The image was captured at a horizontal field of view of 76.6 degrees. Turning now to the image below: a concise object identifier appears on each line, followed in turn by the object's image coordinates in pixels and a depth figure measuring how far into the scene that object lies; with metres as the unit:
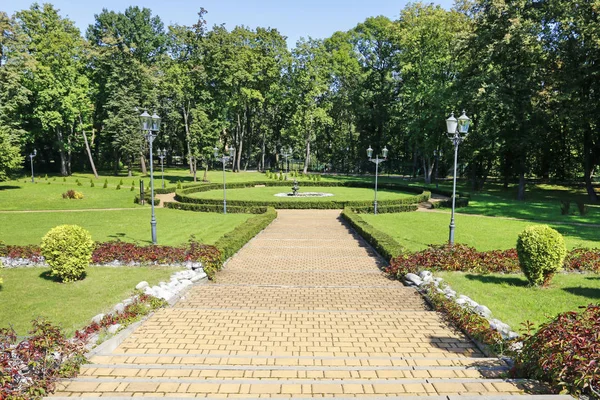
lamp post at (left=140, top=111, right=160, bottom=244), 13.95
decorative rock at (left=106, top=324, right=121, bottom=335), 6.68
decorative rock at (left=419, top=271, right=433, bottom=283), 10.10
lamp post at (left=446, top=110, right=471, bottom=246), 13.61
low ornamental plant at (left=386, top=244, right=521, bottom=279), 11.03
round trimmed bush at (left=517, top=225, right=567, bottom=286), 9.34
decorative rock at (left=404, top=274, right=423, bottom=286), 10.26
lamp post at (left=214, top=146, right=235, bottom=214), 24.67
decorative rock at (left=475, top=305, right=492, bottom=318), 7.31
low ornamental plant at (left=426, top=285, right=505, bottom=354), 6.08
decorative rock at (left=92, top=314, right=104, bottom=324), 7.04
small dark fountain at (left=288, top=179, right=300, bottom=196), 33.07
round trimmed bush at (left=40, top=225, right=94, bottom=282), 9.84
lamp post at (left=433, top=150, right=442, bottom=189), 42.62
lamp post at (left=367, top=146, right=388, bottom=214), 24.43
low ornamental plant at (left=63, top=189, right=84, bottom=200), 29.31
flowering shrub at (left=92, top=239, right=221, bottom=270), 11.74
